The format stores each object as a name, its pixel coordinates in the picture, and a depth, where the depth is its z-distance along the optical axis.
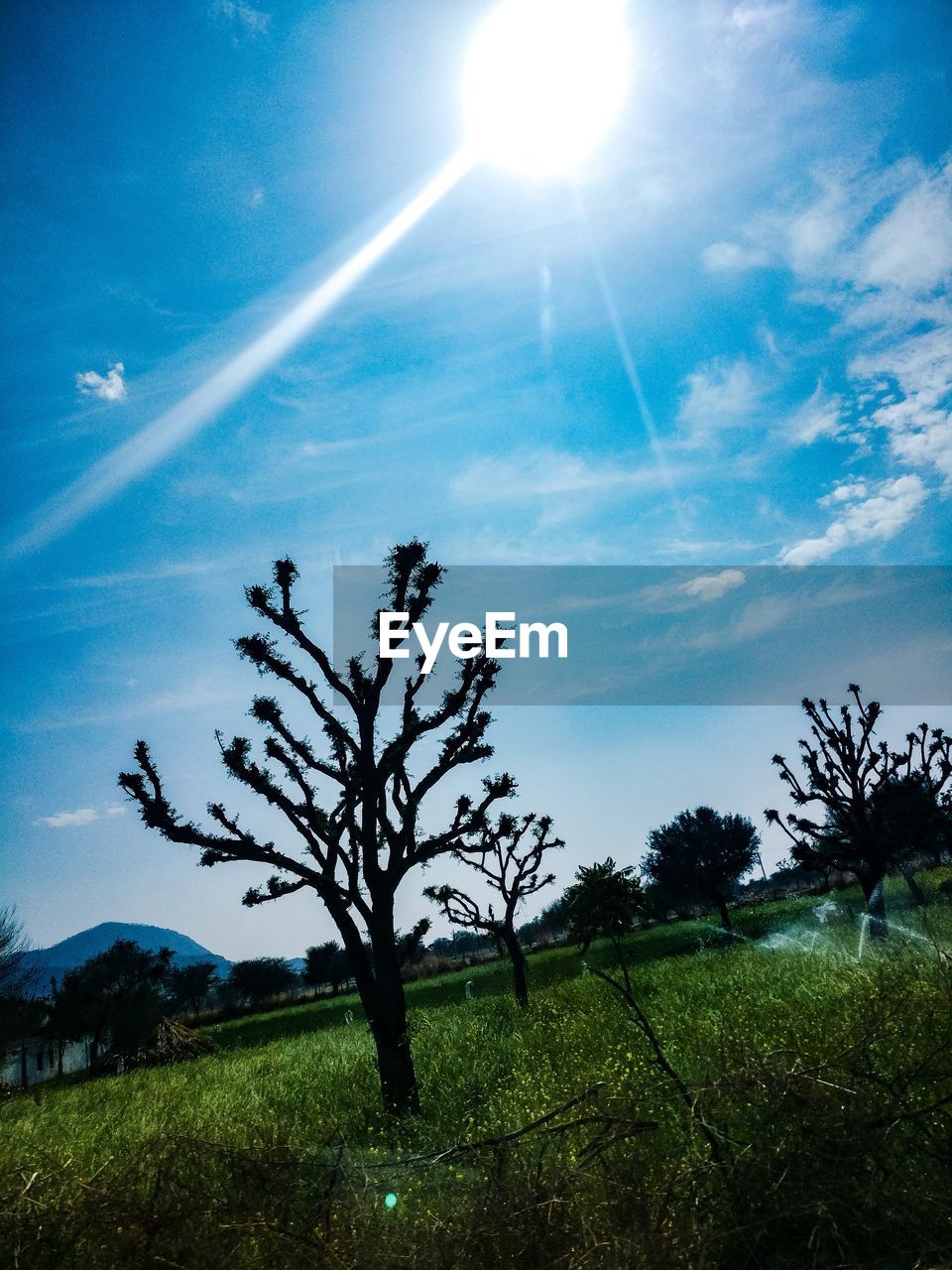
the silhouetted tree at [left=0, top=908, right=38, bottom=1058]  23.53
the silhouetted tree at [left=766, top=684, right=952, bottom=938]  16.19
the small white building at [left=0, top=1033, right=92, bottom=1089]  38.91
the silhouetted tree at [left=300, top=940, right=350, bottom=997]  71.94
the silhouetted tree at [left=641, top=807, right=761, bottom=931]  49.12
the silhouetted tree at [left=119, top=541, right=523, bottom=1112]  10.20
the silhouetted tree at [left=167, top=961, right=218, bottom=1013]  66.50
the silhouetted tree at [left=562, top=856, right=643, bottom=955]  16.55
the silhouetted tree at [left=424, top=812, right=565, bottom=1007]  19.61
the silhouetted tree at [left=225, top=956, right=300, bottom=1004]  70.81
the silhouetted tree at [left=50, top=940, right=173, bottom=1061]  35.84
